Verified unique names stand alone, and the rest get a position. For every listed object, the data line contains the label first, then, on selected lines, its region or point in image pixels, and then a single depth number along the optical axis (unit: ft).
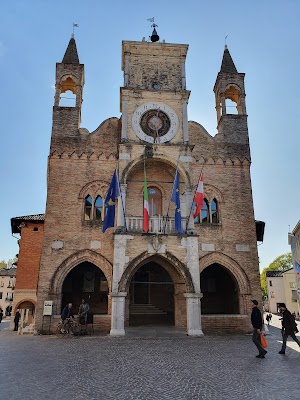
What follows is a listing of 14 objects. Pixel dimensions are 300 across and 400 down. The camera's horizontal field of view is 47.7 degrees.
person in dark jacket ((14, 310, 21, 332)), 76.22
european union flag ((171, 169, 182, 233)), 54.13
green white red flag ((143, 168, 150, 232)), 53.62
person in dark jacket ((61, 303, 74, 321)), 53.69
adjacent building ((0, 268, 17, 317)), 216.54
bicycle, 52.29
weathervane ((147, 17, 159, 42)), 75.82
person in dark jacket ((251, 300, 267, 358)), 33.73
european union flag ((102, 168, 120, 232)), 53.47
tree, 233.55
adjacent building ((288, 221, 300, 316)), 109.06
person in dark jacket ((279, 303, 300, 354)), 36.09
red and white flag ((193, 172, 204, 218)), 54.15
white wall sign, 55.27
